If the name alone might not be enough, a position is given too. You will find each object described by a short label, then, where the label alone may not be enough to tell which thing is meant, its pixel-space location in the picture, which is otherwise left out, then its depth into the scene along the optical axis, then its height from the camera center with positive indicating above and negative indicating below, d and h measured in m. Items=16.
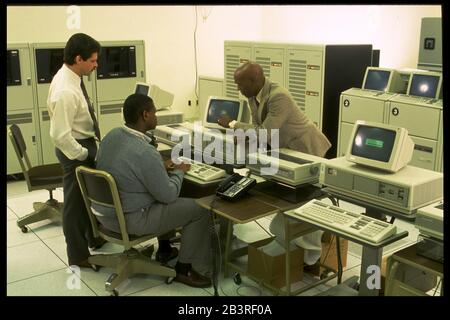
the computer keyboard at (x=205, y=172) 3.02 -0.67
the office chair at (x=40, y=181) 3.66 -0.90
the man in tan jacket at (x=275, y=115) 3.16 -0.33
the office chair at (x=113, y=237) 2.72 -1.01
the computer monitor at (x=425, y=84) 4.45 -0.18
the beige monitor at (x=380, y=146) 2.45 -0.42
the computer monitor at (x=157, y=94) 4.01 -0.25
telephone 2.74 -0.70
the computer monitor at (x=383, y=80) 4.78 -0.15
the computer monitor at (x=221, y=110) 3.40 -0.32
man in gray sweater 2.71 -0.69
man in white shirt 2.94 -0.40
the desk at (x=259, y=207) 2.57 -0.77
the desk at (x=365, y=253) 2.27 -0.96
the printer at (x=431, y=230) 2.17 -0.74
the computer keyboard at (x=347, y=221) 2.26 -0.76
